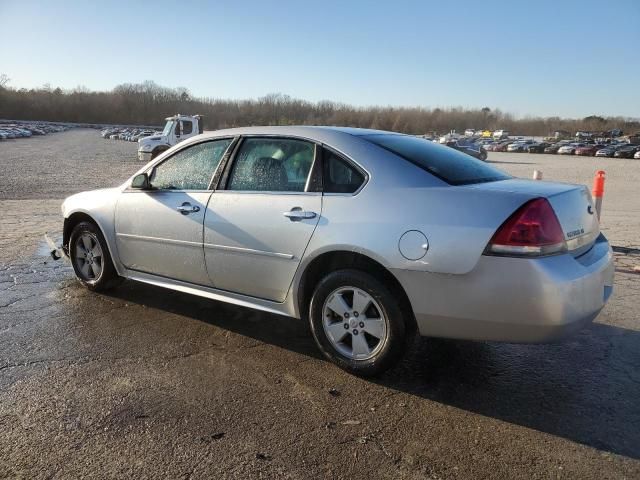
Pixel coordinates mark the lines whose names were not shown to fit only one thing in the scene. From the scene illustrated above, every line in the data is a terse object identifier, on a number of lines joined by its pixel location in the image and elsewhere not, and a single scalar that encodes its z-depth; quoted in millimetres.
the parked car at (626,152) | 53656
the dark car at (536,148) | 64312
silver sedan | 2893
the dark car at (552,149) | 63562
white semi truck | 26805
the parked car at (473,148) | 34519
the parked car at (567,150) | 61125
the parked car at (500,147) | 66500
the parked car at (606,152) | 55656
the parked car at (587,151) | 59062
